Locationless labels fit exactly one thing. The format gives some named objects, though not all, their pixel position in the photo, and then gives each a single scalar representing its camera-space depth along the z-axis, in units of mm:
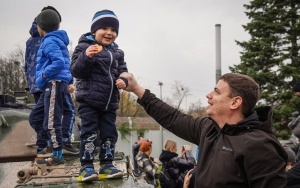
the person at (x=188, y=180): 5154
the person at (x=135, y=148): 11812
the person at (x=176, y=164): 6930
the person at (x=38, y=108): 5129
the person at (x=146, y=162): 7182
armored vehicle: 3637
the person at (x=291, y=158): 5796
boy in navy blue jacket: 3750
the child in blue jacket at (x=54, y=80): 4738
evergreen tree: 20328
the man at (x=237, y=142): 2375
